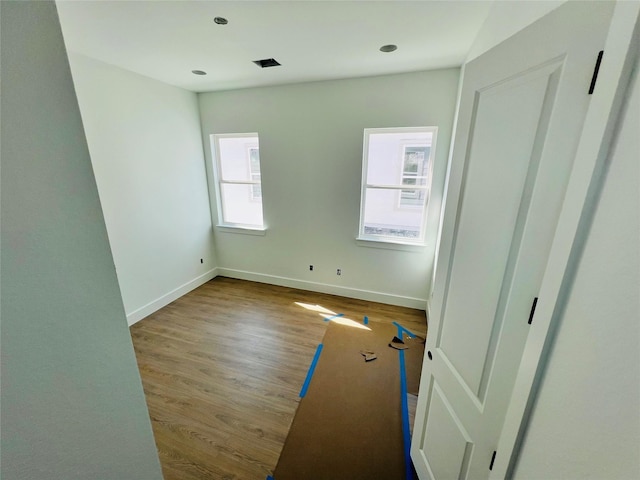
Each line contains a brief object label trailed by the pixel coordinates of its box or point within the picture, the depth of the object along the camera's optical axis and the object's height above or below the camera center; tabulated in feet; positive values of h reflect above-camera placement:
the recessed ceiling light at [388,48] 6.86 +3.47
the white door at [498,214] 2.15 -0.39
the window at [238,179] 12.24 -0.23
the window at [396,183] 9.79 -0.23
